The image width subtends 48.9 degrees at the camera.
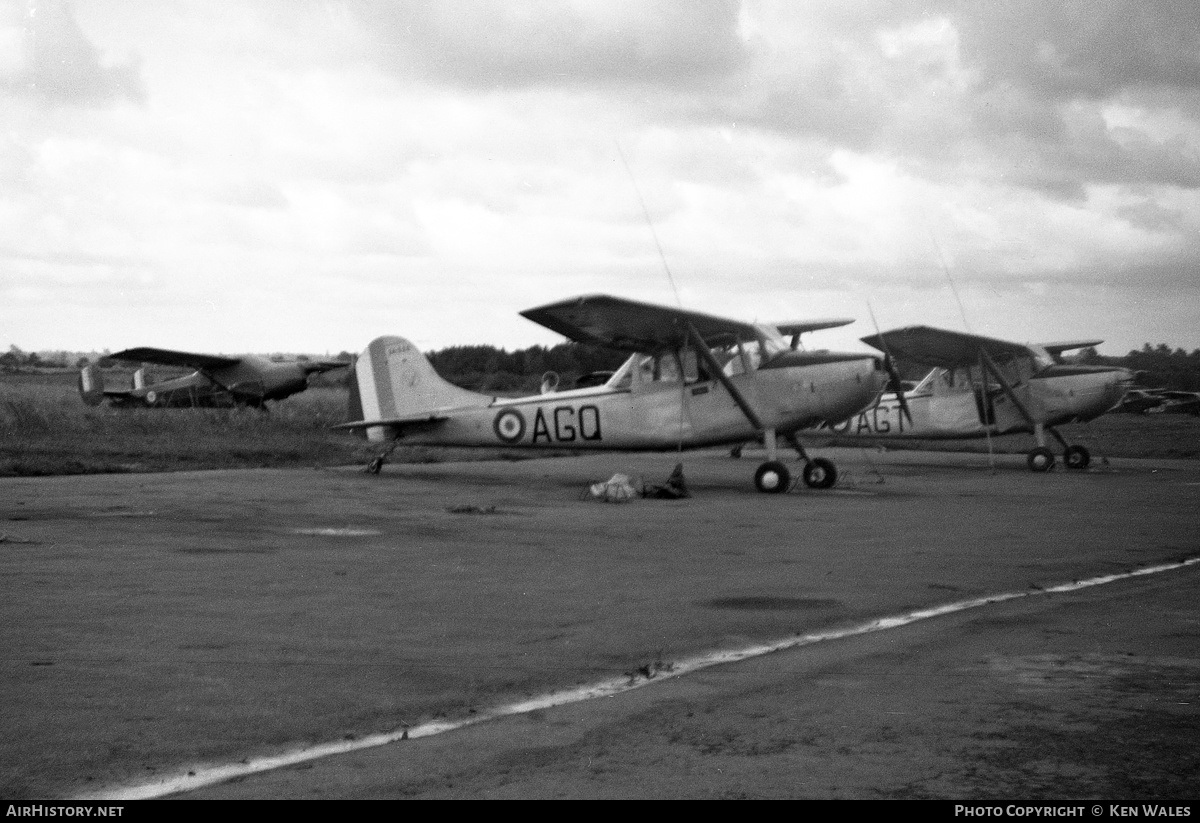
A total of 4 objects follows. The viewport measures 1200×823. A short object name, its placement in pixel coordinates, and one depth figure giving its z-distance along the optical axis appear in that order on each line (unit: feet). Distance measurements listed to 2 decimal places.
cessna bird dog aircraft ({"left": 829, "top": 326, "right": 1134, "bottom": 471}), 92.02
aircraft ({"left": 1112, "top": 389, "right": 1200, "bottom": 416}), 186.50
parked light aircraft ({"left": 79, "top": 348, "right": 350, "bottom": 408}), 157.07
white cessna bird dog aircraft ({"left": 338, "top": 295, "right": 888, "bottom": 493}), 67.92
